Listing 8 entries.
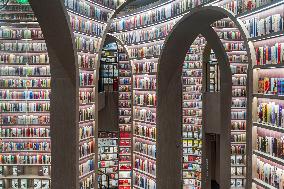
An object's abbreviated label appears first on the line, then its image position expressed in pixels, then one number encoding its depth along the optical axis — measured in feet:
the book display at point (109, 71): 54.90
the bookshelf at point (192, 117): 48.75
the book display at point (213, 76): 51.60
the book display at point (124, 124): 51.60
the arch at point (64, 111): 26.37
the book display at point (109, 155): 53.88
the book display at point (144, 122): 36.40
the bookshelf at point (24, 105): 36.27
